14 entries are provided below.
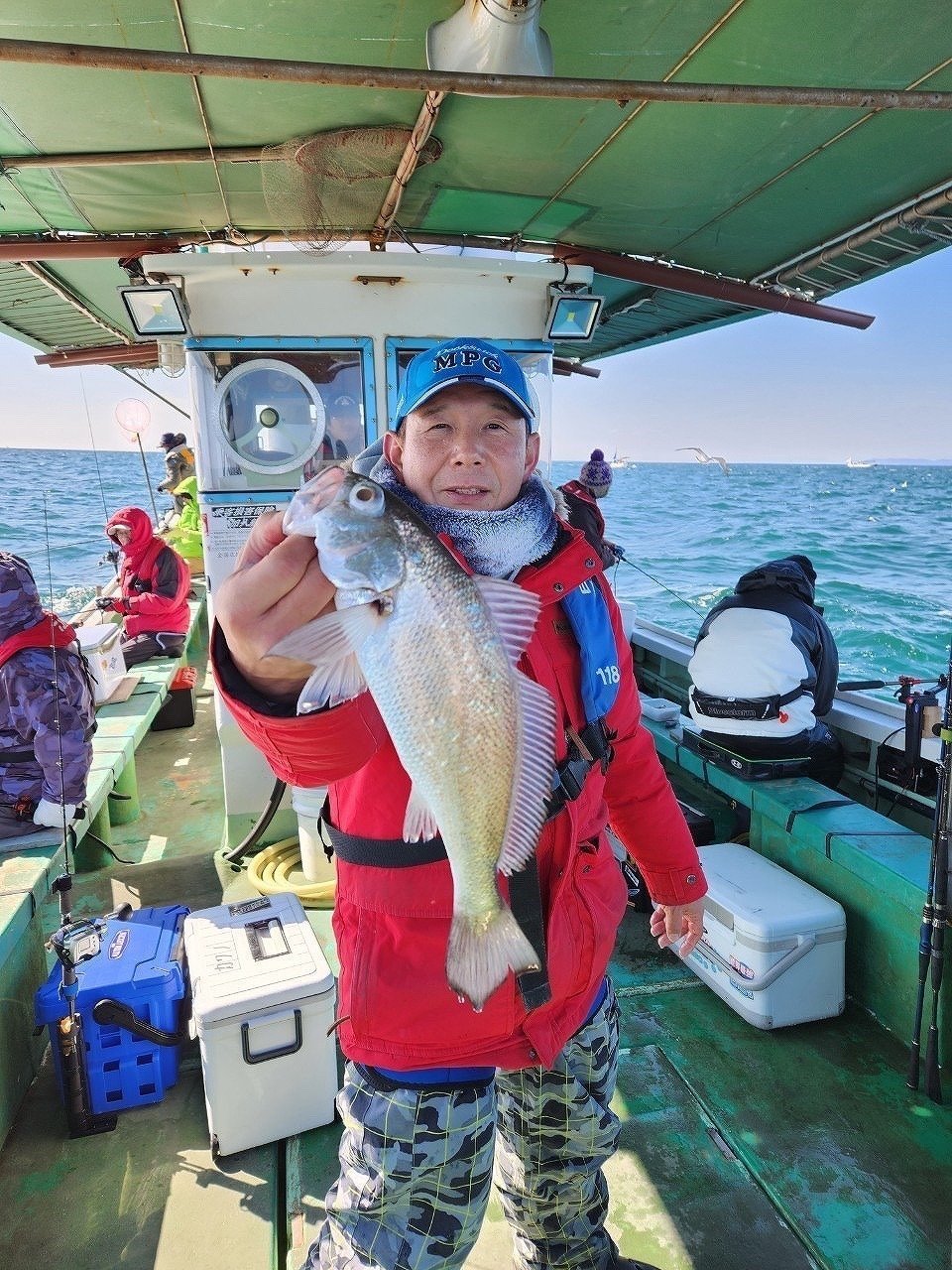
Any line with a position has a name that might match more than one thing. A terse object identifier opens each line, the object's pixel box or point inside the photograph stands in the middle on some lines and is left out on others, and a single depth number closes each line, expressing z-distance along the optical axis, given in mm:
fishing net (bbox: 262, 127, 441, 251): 3387
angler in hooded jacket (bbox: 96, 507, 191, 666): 8992
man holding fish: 1424
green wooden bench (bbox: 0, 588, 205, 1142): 3357
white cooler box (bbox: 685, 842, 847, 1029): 3578
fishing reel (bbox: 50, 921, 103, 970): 3226
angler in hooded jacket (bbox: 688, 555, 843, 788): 4348
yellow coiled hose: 4801
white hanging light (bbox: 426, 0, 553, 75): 2391
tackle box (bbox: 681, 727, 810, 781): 4551
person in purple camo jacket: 4359
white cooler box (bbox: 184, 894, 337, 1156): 2938
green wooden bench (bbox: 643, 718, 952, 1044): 3539
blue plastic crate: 3170
